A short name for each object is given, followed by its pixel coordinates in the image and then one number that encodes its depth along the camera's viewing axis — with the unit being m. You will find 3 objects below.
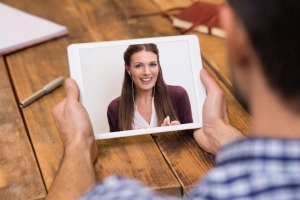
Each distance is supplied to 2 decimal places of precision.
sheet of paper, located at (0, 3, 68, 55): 1.38
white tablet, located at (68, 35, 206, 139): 1.09
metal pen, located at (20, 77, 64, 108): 1.19
